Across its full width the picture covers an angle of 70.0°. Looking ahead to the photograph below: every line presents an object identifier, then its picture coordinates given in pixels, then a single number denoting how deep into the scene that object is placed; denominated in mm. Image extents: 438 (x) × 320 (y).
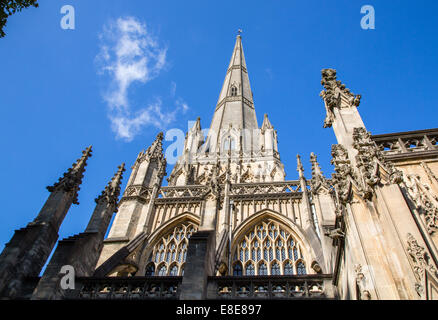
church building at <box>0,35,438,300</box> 4785
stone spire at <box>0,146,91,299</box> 7578
